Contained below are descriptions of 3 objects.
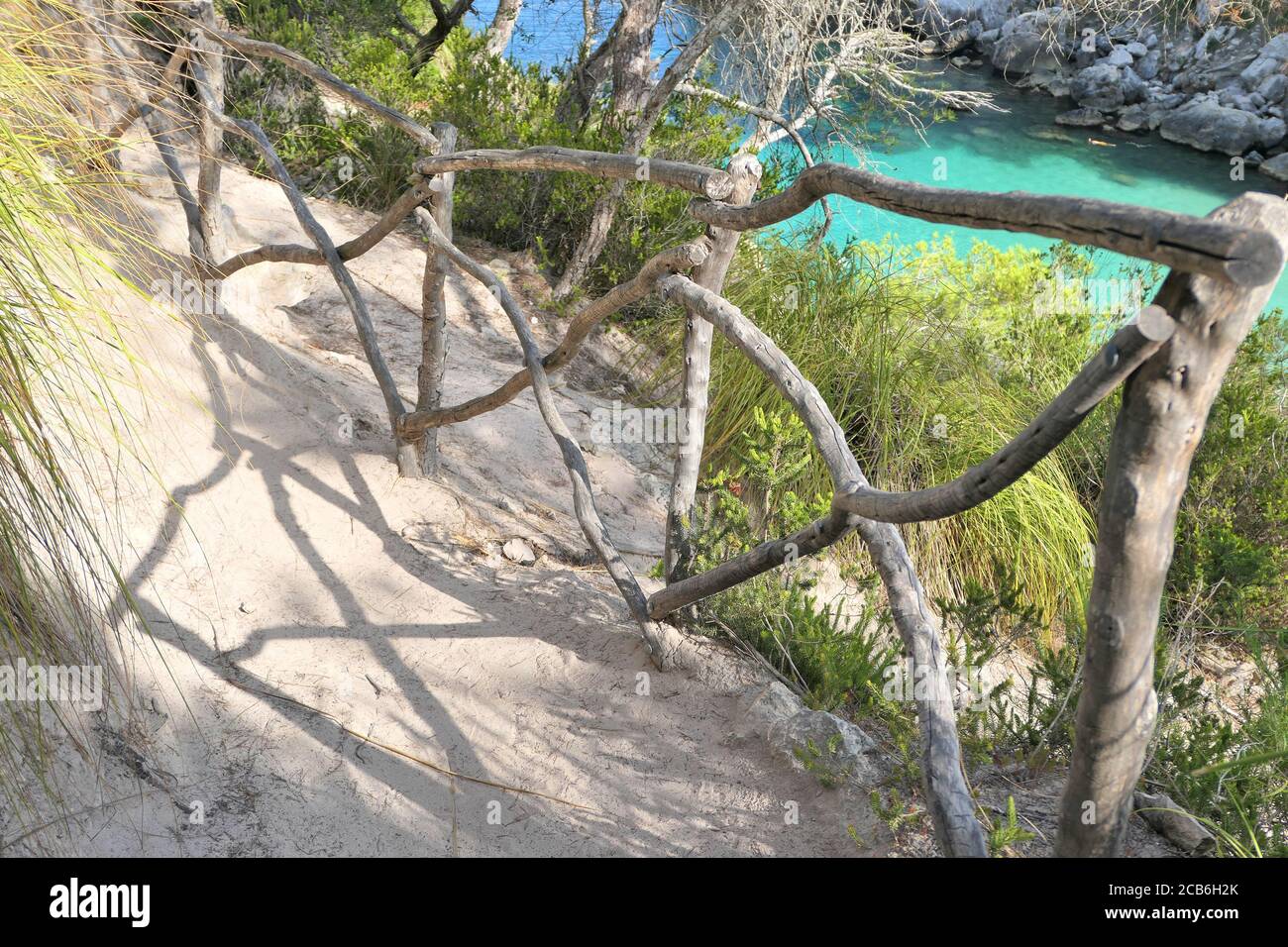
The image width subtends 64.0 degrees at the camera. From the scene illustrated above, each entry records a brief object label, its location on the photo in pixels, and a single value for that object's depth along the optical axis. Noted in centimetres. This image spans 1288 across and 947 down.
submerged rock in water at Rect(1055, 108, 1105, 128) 1602
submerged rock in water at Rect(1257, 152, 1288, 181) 1399
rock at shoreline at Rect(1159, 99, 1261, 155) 1483
